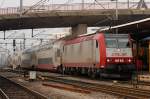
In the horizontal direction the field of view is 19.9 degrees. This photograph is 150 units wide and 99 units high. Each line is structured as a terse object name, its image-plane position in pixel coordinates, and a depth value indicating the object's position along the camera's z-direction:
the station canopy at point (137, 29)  26.94
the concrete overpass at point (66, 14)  54.78
